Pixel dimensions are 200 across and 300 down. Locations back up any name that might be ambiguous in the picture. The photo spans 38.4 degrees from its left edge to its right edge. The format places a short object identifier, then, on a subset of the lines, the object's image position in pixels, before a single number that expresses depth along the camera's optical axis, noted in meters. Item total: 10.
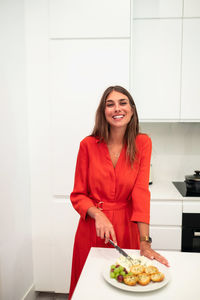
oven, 2.30
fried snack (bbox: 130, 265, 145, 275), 0.98
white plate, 0.91
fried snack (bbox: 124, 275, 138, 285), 0.93
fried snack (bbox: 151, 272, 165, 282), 0.95
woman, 1.46
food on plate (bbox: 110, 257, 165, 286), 0.95
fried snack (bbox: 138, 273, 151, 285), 0.94
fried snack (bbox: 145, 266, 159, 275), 0.98
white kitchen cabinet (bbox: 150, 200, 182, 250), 2.30
